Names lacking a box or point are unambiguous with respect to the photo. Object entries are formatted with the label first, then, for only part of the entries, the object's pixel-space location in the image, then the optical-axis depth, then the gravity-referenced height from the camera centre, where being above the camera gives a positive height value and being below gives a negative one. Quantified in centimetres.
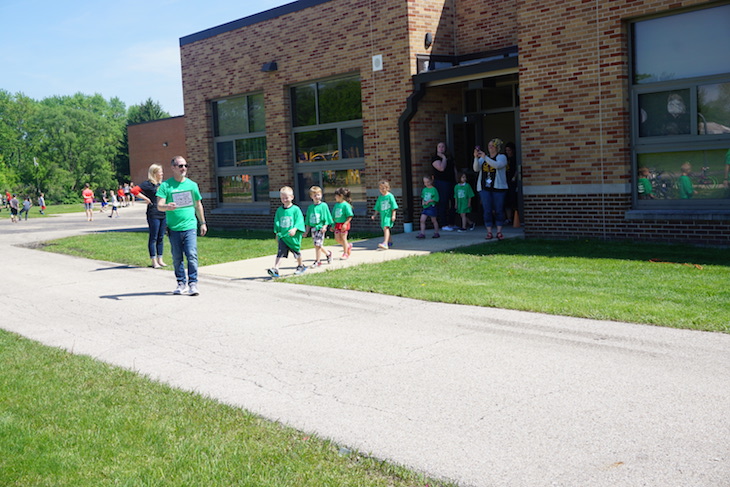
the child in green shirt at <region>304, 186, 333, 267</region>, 1144 -50
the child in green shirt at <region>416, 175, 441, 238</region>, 1410 -42
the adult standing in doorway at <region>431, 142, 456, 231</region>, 1557 +8
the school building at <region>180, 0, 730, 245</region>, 1137 +154
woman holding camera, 1341 -9
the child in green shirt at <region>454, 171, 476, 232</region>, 1491 -31
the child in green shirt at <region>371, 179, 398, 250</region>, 1314 -44
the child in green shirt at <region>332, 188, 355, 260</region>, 1194 -51
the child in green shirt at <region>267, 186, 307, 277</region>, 1077 -59
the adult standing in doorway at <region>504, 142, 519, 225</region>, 1533 -9
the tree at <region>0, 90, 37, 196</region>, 9506 +924
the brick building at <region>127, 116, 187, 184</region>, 6543 +464
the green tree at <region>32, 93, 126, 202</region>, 8594 +576
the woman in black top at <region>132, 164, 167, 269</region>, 1304 -49
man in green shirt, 992 -35
